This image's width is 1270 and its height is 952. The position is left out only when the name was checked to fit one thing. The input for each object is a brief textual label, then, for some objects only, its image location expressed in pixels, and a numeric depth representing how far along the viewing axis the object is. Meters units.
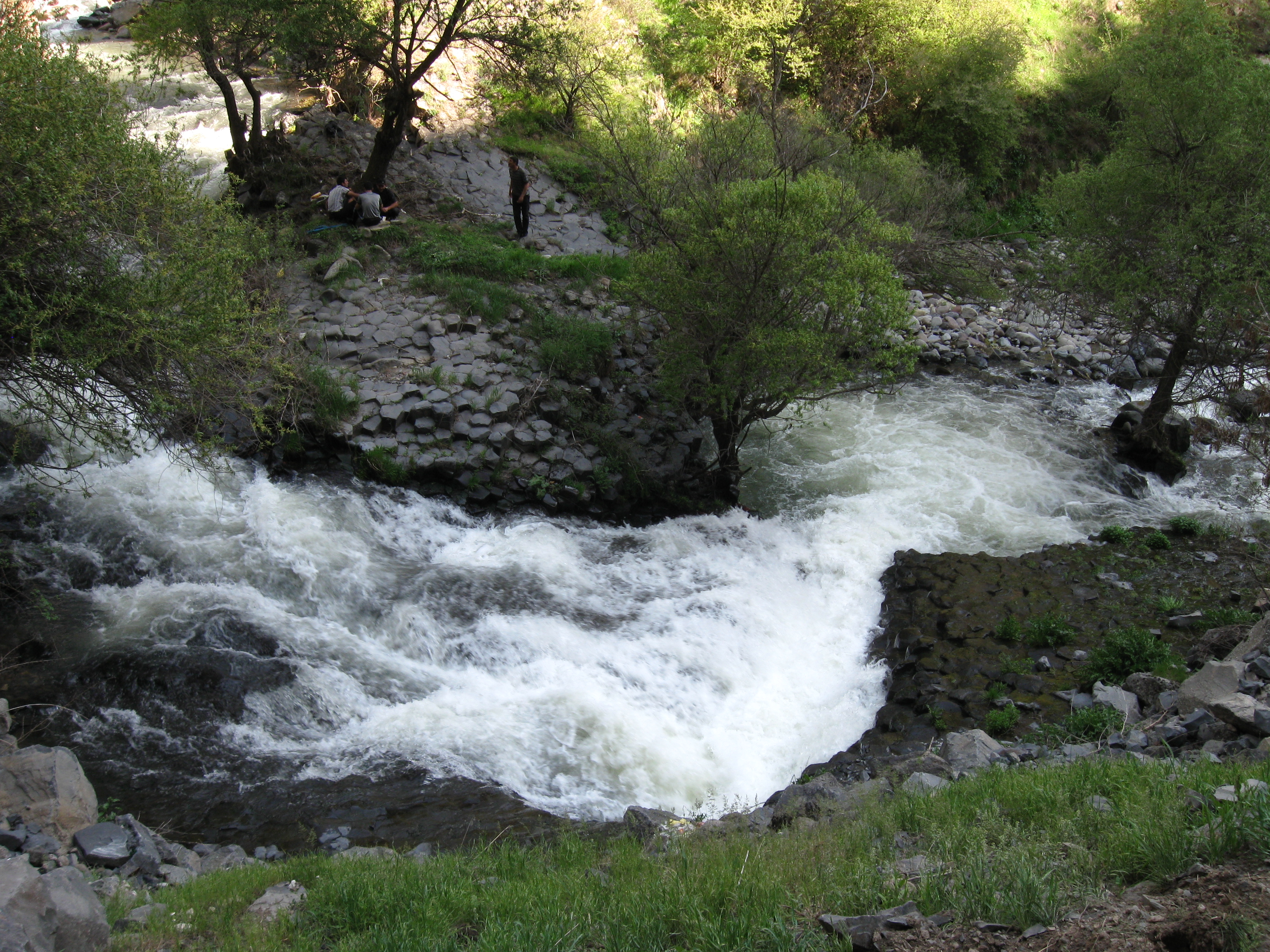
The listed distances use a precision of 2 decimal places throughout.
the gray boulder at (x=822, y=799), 6.45
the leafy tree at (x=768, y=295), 10.92
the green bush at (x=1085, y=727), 7.69
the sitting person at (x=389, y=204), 15.86
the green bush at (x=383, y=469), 11.84
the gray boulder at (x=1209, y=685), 7.29
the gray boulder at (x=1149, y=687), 8.06
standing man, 16.42
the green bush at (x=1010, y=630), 10.14
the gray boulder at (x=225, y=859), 6.19
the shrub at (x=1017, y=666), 9.52
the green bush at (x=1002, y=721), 8.45
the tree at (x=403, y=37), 14.45
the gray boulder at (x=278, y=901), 4.82
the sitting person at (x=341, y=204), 15.28
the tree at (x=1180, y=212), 13.25
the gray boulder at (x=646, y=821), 6.54
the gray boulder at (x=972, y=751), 7.16
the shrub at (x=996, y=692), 9.02
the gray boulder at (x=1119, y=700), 7.90
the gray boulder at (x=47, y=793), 5.81
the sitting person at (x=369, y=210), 15.33
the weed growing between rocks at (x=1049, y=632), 10.00
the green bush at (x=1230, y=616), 9.77
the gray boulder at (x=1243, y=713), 6.36
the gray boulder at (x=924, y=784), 6.24
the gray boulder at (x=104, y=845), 5.75
